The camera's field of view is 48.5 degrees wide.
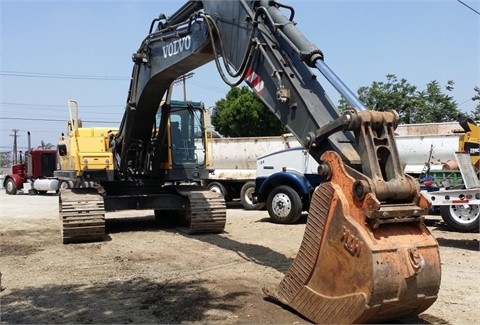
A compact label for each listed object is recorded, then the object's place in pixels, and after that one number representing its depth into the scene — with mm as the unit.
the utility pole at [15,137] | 70662
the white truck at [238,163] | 17672
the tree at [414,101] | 34156
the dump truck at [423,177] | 10008
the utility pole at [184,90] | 31406
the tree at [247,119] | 33625
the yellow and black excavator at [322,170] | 4500
